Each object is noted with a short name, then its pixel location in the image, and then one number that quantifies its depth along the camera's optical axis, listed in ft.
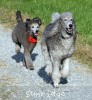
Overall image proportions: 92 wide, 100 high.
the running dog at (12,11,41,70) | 39.45
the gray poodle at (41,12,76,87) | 34.39
